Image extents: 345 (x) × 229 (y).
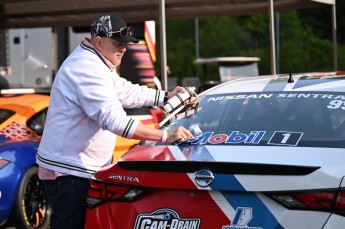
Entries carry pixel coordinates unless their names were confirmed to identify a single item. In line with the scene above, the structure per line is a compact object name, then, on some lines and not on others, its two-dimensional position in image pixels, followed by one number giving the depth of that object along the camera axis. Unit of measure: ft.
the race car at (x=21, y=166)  35.99
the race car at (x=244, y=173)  18.17
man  21.36
